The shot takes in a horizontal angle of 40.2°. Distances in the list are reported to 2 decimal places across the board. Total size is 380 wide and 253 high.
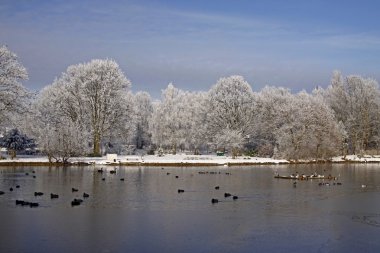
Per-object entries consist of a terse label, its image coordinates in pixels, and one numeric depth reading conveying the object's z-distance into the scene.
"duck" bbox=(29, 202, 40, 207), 29.66
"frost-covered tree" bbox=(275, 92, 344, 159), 85.25
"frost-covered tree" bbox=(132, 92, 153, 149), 116.62
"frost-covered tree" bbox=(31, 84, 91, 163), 67.62
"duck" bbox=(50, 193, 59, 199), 33.34
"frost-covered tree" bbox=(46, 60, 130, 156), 78.69
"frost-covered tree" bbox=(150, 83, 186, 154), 99.44
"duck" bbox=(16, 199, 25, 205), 30.15
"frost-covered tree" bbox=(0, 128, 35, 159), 75.12
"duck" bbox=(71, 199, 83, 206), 30.46
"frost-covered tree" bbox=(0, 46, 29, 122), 56.19
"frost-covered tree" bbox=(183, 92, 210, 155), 94.19
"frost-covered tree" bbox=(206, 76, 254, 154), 90.69
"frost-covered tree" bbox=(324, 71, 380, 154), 102.94
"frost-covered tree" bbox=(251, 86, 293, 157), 92.94
